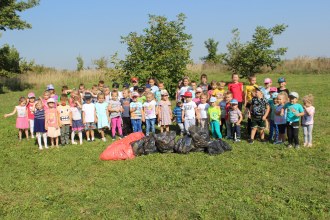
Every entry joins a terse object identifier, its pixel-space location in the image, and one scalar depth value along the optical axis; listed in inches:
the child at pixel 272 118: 355.5
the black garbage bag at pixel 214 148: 323.9
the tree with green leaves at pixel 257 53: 986.7
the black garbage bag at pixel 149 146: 332.5
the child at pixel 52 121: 378.6
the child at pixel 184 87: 436.8
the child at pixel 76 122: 394.6
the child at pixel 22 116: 426.9
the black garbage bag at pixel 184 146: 328.8
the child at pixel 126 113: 412.5
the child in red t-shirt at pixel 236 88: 402.0
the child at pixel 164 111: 399.2
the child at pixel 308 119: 327.6
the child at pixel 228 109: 377.7
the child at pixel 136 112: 399.9
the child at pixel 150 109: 400.2
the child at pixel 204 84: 435.5
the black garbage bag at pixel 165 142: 332.8
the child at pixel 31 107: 430.9
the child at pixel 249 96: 382.0
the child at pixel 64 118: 383.6
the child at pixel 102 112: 402.0
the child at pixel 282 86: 370.3
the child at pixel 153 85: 461.5
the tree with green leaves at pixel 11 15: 959.8
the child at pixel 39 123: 382.6
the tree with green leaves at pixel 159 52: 652.7
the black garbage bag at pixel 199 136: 330.0
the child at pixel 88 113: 398.6
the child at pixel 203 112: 383.9
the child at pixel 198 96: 399.8
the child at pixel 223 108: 383.2
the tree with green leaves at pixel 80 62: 1759.1
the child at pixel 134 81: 481.1
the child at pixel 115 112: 402.6
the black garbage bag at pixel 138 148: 329.7
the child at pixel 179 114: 394.8
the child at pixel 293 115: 325.4
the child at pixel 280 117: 342.6
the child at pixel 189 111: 382.3
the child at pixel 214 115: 373.7
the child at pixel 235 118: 365.4
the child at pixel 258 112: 354.6
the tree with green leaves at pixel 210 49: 1583.8
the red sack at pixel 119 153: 324.5
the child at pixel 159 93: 441.4
